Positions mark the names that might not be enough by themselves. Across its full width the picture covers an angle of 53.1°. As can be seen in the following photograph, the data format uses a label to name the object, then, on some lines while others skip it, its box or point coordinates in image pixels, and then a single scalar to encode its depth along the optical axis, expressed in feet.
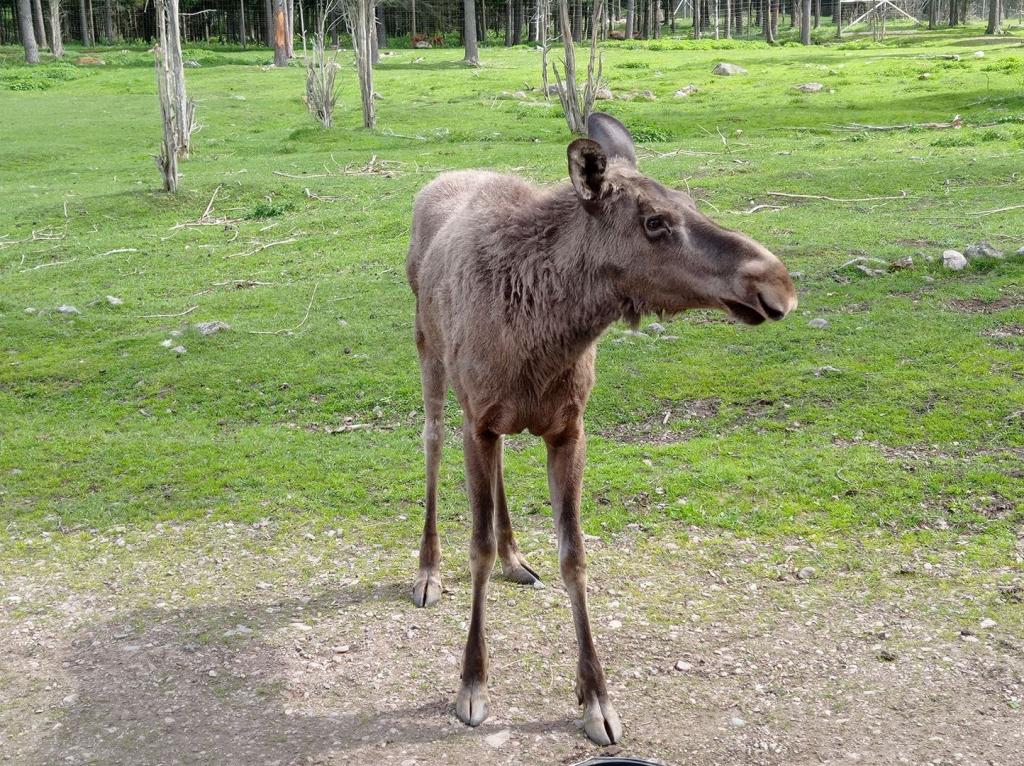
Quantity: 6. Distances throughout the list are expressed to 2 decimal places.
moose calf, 13.87
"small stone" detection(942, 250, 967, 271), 34.32
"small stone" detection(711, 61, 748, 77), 110.85
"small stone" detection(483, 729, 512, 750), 15.24
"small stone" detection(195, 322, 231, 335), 33.55
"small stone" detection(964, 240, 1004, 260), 34.91
